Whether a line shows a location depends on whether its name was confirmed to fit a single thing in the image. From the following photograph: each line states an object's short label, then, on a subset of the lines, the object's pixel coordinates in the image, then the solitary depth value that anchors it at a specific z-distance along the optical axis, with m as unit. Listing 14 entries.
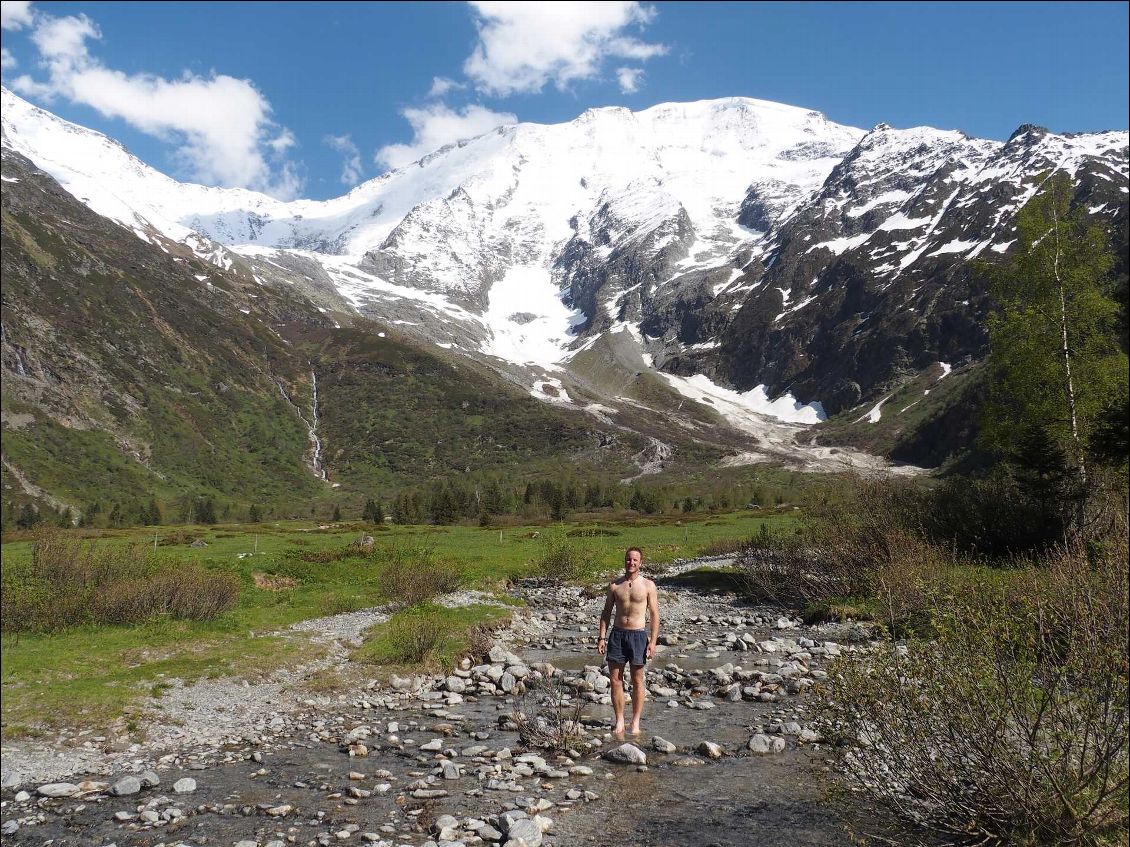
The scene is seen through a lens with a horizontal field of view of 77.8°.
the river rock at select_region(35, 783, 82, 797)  11.48
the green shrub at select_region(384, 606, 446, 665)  21.02
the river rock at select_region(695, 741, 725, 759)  12.66
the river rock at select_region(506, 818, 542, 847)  9.31
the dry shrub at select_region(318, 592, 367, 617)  29.06
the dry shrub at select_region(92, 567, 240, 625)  22.27
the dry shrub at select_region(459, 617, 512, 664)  22.39
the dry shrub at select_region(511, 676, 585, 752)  13.36
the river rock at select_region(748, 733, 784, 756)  12.72
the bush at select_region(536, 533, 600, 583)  40.09
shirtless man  13.15
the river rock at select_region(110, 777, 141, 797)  11.57
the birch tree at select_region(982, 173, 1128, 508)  25.14
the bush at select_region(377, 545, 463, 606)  30.55
